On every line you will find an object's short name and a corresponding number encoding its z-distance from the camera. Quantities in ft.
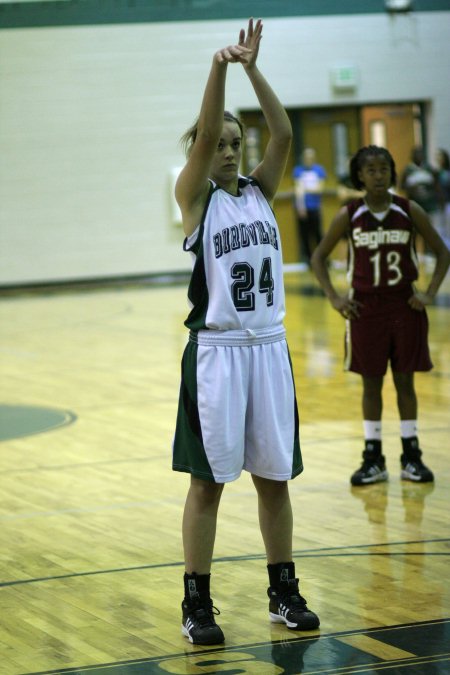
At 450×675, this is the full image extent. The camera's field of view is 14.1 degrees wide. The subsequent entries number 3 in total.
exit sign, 92.01
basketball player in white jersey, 17.44
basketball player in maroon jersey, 27.52
